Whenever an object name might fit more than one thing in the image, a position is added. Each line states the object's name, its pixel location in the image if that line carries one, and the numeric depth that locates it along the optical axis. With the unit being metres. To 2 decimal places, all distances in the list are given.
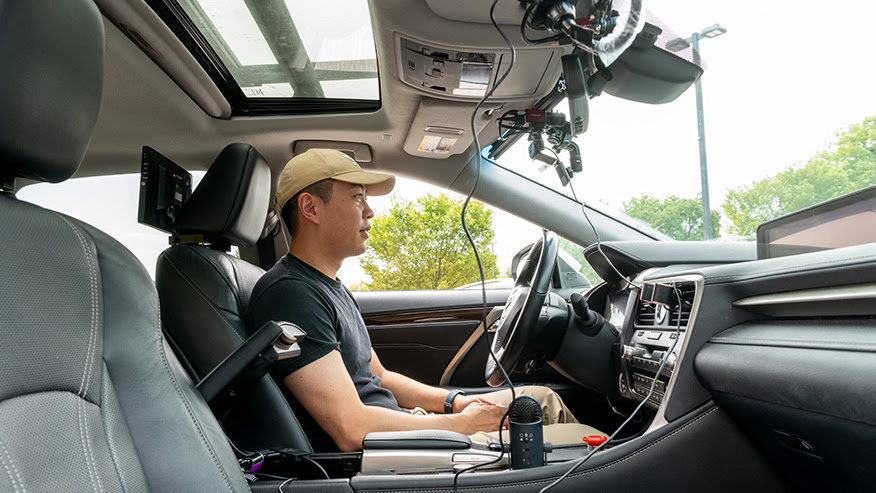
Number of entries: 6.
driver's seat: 1.39
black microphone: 1.23
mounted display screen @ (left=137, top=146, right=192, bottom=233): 1.46
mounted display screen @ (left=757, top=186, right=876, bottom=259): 1.10
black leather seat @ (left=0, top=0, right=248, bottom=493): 0.68
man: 1.43
